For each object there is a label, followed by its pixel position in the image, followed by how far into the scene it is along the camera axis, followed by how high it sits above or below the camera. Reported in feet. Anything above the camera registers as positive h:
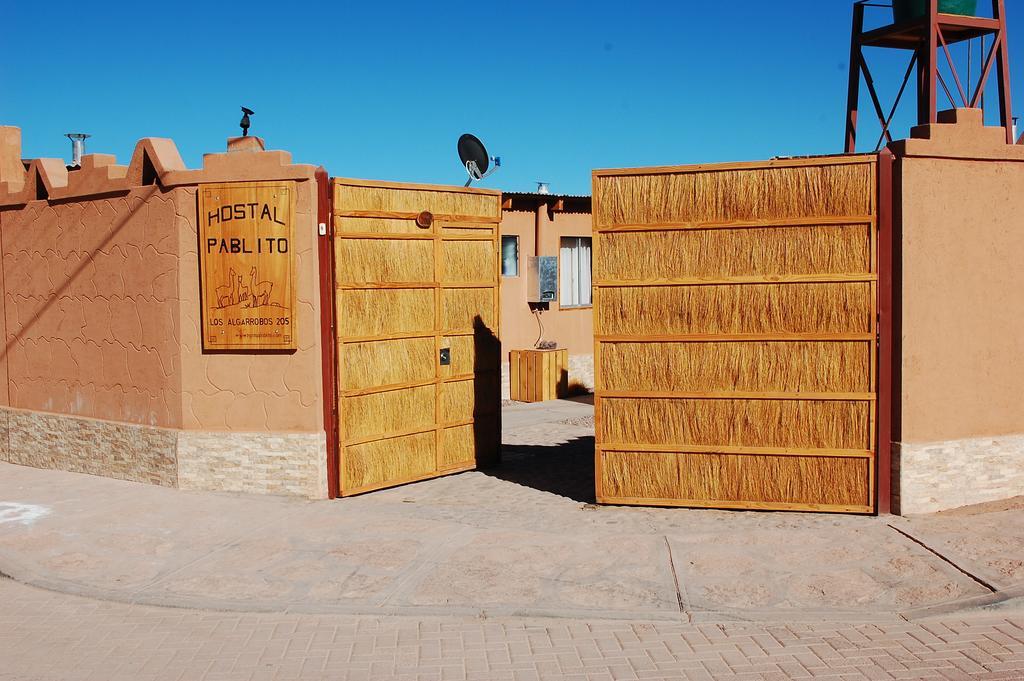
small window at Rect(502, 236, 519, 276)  63.31 +4.43
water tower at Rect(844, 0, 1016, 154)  44.39 +13.76
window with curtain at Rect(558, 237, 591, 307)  67.56 +3.71
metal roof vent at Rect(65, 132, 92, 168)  51.72 +9.91
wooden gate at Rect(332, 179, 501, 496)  32.50 -0.26
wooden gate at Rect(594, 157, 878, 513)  28.89 -0.45
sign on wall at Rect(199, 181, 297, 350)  31.55 +2.08
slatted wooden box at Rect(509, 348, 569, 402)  62.23 -3.44
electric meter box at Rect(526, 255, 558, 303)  63.16 +2.93
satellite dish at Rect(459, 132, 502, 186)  41.24 +7.01
